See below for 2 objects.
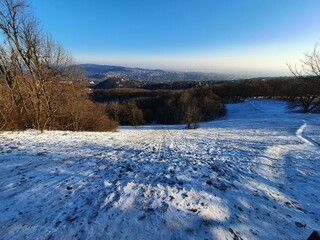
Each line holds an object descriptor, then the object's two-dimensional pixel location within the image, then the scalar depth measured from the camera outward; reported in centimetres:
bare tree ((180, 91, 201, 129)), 3203
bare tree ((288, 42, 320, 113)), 1623
